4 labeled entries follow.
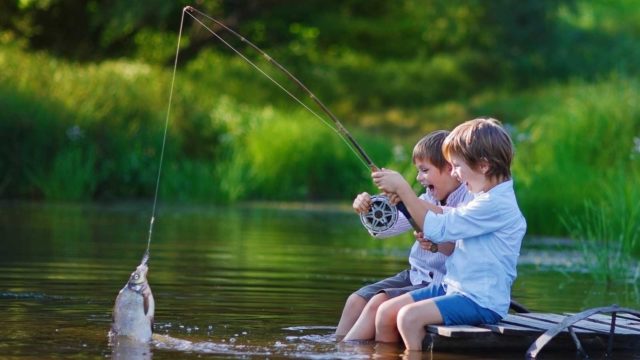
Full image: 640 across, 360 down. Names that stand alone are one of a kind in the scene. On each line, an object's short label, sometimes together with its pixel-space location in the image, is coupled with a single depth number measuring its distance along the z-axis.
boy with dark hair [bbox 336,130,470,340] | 13.56
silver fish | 12.69
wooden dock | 12.82
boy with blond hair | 12.78
